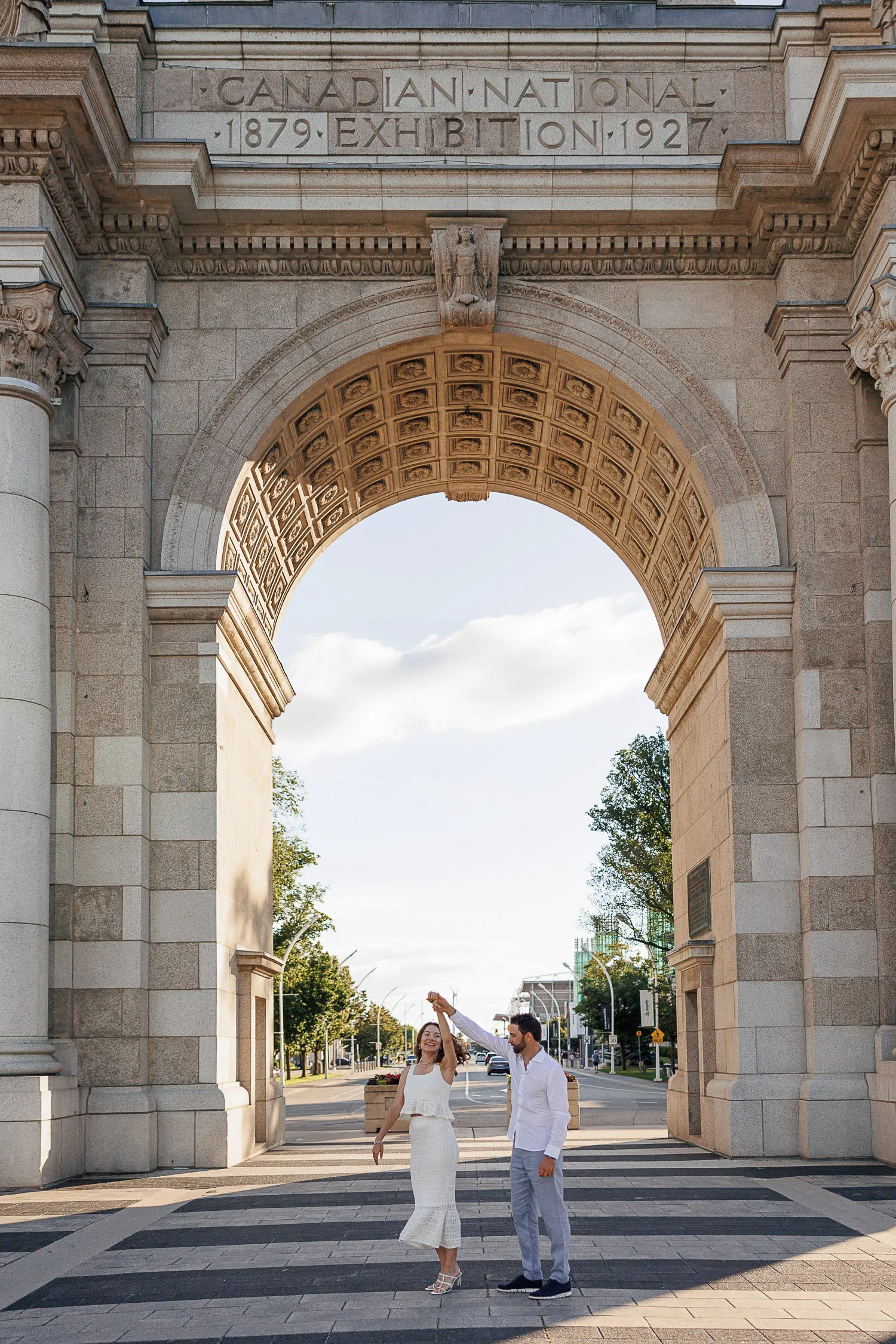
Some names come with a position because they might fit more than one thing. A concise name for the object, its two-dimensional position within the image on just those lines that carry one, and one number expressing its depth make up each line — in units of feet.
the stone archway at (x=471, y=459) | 82.74
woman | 36.70
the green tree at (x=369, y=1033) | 558.19
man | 36.58
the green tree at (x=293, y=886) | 242.58
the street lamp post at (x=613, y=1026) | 348.59
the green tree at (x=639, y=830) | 246.06
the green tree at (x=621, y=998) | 378.32
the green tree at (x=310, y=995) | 253.44
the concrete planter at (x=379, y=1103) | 104.63
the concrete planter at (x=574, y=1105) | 105.70
